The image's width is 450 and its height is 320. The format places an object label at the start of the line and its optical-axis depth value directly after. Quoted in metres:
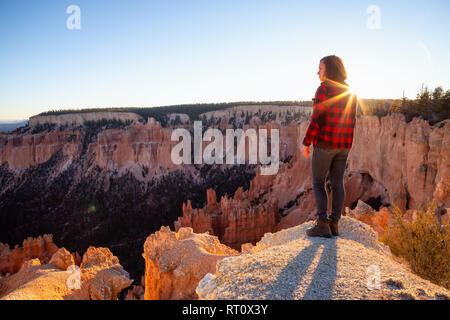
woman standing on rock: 3.07
